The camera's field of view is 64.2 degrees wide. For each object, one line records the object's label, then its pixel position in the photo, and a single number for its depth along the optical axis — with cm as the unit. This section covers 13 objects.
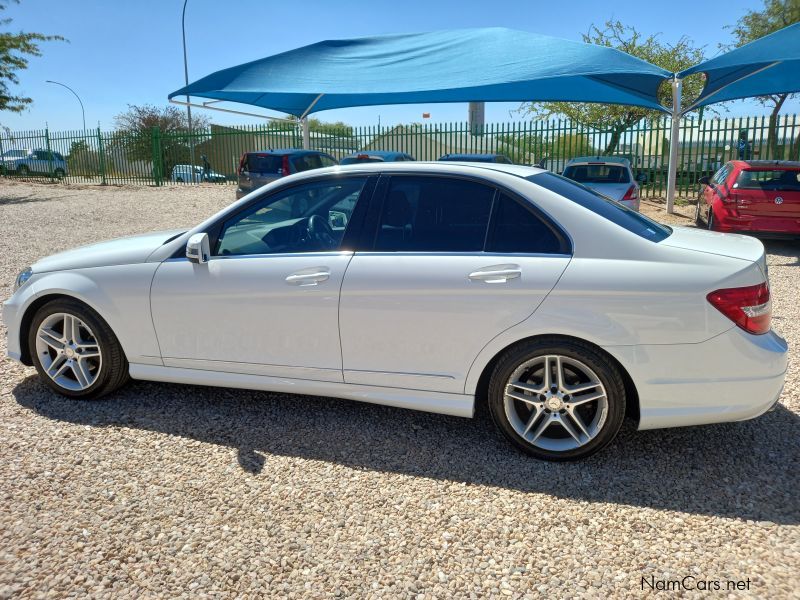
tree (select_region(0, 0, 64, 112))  2323
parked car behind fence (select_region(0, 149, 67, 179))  2879
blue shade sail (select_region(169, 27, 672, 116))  917
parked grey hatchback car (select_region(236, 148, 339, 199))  1450
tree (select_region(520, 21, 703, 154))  2398
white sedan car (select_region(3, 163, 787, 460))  297
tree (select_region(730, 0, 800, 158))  2130
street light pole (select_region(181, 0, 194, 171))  3303
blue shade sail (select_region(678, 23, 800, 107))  960
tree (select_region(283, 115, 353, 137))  5326
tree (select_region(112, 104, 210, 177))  2630
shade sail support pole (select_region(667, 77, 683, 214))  1340
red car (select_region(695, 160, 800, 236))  946
